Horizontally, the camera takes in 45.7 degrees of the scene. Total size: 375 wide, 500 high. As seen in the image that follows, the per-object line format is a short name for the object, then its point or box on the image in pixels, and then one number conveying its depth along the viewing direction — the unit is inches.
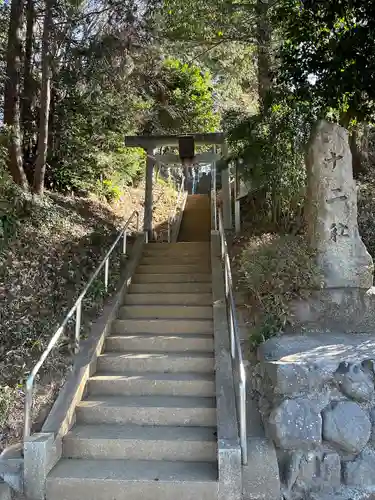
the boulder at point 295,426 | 163.0
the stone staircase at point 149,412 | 150.9
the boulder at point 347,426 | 163.5
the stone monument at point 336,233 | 228.4
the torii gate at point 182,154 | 397.7
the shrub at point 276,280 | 216.7
